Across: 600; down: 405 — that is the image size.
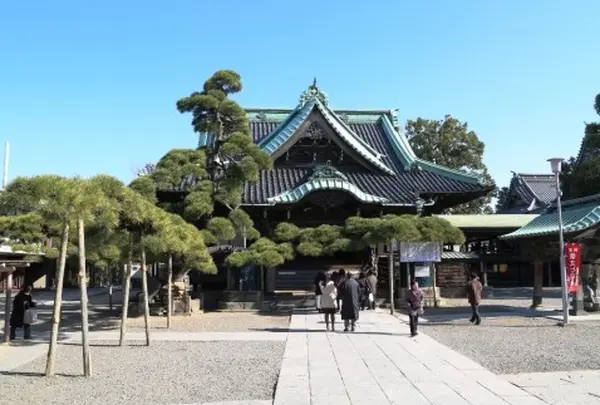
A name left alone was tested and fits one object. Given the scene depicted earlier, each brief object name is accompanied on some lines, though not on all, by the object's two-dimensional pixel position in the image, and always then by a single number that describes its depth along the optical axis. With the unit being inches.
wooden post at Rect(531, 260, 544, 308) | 884.0
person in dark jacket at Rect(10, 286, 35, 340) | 604.1
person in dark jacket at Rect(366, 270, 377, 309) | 870.9
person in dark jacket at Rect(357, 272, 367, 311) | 883.1
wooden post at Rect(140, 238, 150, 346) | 546.0
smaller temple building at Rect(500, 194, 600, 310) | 745.6
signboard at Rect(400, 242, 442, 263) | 895.1
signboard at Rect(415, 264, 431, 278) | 963.2
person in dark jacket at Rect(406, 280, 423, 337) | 590.2
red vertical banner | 705.6
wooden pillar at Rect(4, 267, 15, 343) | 581.6
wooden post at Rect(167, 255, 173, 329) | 692.9
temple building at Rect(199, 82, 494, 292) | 940.0
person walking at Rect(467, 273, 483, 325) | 680.4
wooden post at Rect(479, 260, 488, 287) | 1326.9
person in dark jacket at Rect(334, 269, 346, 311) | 679.7
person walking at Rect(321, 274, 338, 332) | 649.6
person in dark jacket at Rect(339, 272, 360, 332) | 629.9
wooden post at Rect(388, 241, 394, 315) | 794.9
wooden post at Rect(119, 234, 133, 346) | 532.7
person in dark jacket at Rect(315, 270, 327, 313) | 835.4
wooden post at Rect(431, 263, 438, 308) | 965.2
